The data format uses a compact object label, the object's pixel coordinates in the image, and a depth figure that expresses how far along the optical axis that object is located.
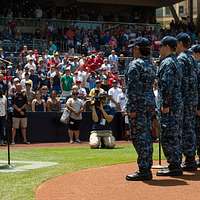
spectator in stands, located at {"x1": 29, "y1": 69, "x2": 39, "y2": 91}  22.05
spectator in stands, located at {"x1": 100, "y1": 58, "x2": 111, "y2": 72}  24.61
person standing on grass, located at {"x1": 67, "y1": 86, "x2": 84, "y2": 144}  19.88
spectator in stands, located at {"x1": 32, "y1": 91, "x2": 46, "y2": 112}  20.51
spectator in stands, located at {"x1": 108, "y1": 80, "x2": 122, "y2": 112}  21.47
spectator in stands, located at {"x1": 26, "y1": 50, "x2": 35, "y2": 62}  23.24
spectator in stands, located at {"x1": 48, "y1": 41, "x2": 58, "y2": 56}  27.34
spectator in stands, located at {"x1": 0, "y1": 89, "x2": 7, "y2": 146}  19.16
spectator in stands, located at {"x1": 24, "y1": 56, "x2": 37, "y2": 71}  22.52
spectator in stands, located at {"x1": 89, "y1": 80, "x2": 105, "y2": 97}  18.99
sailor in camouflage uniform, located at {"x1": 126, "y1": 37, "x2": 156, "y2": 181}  9.54
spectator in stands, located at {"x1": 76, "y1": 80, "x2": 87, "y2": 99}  21.09
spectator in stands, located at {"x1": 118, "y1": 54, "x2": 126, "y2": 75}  27.05
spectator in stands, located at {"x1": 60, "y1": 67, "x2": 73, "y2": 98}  21.67
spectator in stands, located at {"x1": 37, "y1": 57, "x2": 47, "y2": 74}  23.10
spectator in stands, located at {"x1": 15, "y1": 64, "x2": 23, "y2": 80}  22.28
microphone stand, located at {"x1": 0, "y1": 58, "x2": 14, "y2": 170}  11.78
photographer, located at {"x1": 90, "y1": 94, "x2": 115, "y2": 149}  17.33
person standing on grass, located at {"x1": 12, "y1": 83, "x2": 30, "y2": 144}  19.44
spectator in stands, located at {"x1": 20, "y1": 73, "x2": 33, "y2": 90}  21.04
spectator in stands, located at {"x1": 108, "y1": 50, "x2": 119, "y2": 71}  26.07
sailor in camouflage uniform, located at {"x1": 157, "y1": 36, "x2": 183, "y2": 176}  9.72
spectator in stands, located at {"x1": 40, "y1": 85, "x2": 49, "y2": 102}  21.08
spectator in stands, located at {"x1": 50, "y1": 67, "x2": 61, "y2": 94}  22.23
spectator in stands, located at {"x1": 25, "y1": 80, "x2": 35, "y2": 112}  20.70
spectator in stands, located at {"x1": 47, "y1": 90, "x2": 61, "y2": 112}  20.78
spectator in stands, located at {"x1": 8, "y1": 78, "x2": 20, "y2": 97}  20.04
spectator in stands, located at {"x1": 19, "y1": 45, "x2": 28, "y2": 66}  24.23
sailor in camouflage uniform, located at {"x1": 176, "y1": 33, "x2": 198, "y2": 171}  10.48
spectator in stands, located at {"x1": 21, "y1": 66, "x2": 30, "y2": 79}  21.70
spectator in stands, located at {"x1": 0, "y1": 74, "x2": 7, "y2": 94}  19.58
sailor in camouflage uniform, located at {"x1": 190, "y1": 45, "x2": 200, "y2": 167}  10.91
